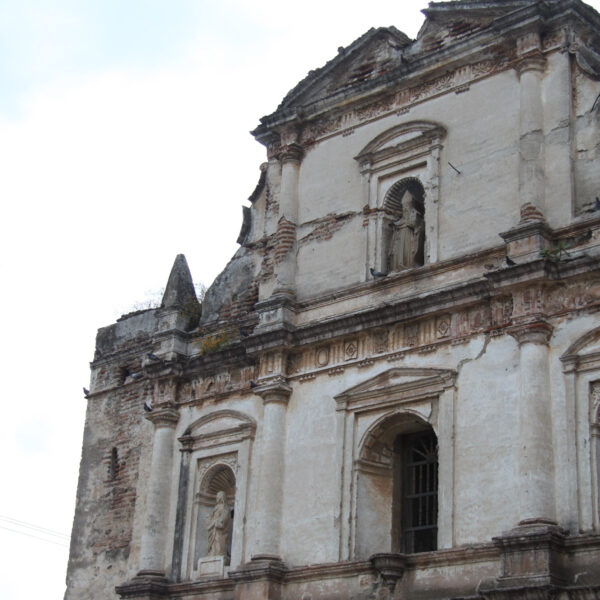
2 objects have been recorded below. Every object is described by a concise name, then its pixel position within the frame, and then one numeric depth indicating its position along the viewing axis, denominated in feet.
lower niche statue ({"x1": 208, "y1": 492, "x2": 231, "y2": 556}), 51.44
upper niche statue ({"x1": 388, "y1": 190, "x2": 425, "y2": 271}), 49.55
